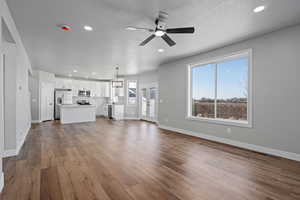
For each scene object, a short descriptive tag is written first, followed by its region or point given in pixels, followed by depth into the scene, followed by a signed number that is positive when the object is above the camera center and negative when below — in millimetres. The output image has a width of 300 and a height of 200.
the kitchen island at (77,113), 6645 -702
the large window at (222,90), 3586 +307
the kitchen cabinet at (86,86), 8688 +1004
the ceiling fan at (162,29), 2309 +1279
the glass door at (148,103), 7836 -185
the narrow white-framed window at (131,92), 8875 +537
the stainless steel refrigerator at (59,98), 8070 +130
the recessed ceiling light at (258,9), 2219 +1541
